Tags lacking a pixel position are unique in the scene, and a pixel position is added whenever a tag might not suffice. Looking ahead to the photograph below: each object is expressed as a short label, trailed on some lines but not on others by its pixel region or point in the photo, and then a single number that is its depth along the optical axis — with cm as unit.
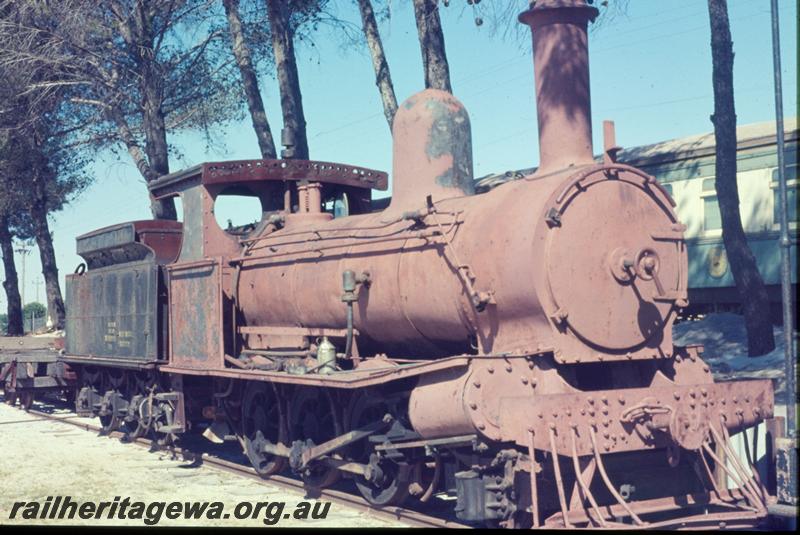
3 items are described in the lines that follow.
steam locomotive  652
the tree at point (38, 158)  2044
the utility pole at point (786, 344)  679
